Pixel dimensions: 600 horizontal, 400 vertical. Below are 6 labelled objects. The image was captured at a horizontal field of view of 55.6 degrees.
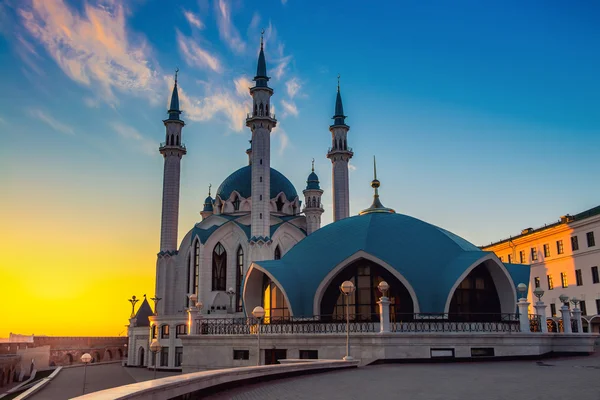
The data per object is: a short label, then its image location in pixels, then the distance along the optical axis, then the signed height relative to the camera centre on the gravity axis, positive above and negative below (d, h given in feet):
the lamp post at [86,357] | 92.80 -5.85
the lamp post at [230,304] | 168.25 +4.81
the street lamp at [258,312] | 72.18 +0.98
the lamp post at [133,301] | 189.28 +6.51
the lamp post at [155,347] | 90.33 -4.11
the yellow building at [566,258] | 152.66 +17.12
